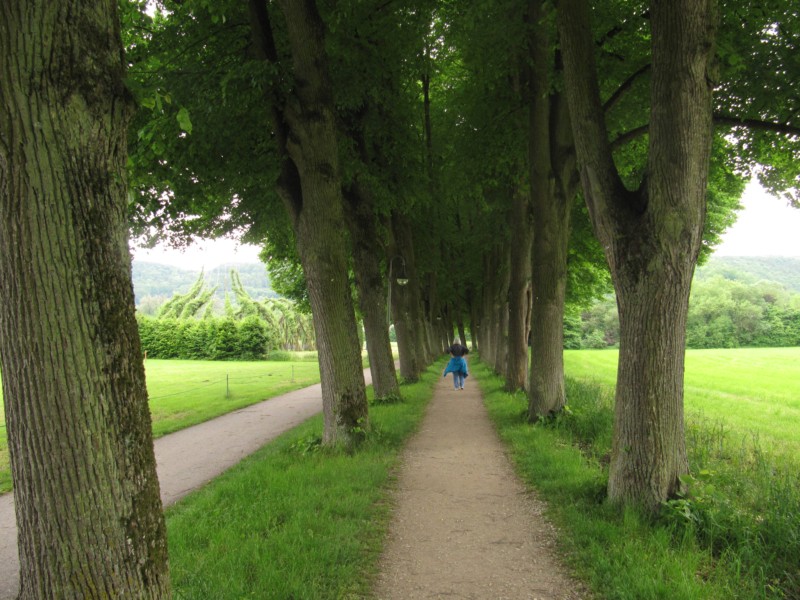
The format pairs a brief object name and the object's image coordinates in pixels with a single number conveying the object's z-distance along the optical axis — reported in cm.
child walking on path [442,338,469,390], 1747
